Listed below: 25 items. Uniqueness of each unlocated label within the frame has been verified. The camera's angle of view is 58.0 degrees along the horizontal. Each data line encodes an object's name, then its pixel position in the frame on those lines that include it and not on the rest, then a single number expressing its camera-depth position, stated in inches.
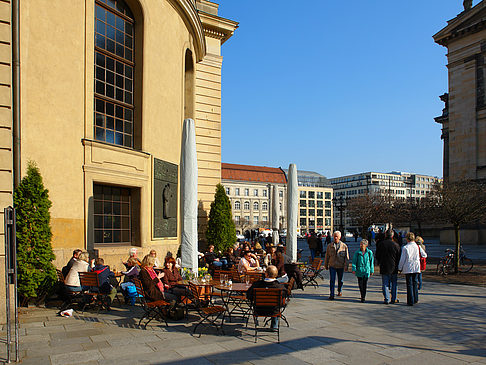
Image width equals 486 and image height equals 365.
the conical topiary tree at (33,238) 398.3
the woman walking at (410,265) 420.8
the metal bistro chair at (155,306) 330.6
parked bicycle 661.9
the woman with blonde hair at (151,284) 339.0
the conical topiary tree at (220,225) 801.6
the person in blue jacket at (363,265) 438.6
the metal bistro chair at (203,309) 309.6
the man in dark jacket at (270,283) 312.4
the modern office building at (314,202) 5260.8
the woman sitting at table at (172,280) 361.7
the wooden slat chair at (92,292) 389.1
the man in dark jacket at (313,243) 915.0
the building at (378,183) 6112.2
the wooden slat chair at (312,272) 556.4
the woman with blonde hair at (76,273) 392.4
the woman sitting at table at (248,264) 470.0
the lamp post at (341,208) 1682.6
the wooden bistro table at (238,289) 342.1
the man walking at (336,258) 460.1
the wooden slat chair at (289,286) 345.6
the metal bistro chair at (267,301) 296.8
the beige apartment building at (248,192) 4308.6
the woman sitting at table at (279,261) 415.9
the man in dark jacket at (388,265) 432.8
